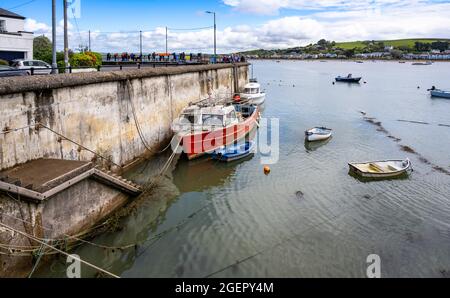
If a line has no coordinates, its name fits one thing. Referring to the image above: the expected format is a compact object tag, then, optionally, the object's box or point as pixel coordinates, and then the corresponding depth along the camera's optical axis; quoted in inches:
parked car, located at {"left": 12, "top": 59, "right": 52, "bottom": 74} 799.1
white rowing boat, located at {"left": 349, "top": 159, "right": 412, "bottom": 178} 771.4
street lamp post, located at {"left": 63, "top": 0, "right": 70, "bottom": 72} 672.4
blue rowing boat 855.7
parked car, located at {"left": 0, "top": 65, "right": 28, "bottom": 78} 666.2
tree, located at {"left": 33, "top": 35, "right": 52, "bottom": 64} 1448.0
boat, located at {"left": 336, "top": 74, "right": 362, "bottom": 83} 3252.5
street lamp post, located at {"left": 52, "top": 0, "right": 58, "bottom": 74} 633.8
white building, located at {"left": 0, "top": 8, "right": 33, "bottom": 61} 1349.7
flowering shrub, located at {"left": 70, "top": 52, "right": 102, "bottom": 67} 1148.7
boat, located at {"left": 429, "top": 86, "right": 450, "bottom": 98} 2239.9
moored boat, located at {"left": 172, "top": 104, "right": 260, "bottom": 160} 850.1
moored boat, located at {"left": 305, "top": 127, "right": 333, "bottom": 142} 1068.5
